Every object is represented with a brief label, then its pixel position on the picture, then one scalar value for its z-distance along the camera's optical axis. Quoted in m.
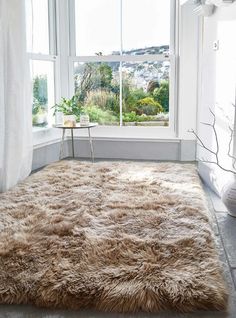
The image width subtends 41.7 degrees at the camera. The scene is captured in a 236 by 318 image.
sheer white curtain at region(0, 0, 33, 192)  2.46
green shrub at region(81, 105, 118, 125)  3.70
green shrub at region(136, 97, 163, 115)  3.60
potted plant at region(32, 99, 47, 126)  3.27
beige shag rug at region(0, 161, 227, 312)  1.27
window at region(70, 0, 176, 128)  3.51
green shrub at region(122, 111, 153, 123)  3.63
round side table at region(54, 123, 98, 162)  3.27
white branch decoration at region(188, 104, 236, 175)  2.17
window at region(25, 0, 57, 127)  3.13
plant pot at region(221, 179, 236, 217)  2.07
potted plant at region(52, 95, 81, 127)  3.31
